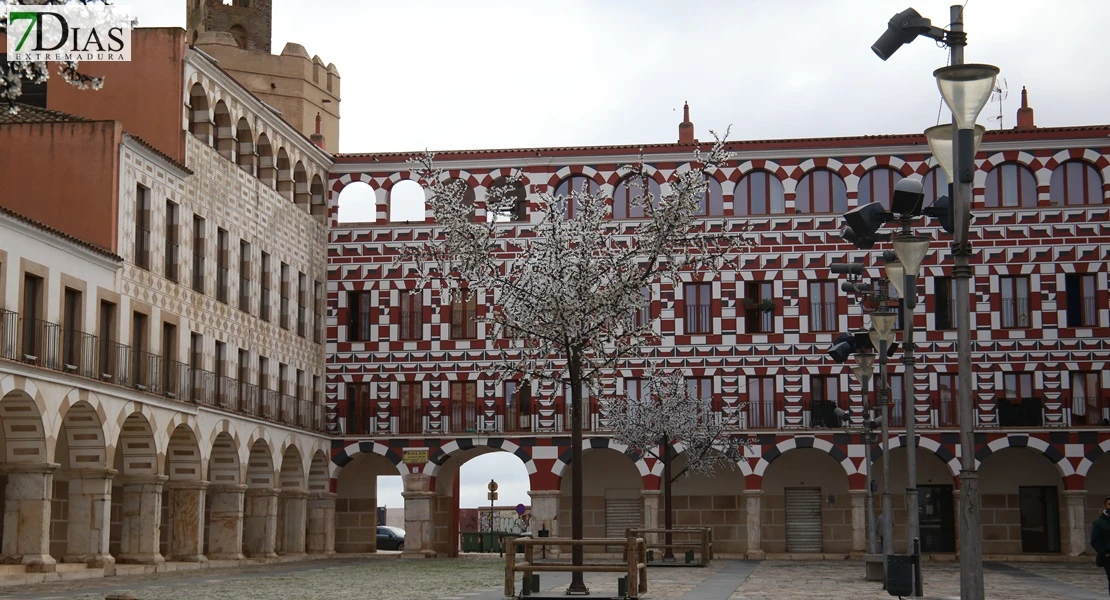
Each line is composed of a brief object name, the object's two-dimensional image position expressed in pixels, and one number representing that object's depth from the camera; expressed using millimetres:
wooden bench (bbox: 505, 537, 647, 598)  21008
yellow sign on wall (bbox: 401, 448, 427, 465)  50688
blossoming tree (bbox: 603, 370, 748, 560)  43562
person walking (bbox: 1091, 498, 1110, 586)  20438
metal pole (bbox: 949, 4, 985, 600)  11617
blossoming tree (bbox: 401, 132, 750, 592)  23016
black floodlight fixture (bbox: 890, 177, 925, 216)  17328
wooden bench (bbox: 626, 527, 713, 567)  35469
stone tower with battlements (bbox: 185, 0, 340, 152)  59406
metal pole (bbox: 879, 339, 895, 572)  25111
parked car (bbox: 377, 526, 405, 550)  66750
